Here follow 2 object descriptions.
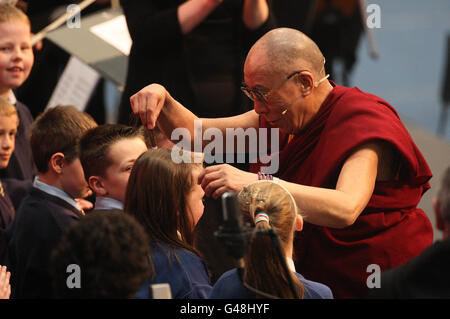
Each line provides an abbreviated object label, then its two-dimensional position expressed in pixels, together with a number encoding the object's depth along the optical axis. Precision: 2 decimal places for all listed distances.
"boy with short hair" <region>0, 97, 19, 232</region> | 6.11
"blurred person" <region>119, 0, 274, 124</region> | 6.67
